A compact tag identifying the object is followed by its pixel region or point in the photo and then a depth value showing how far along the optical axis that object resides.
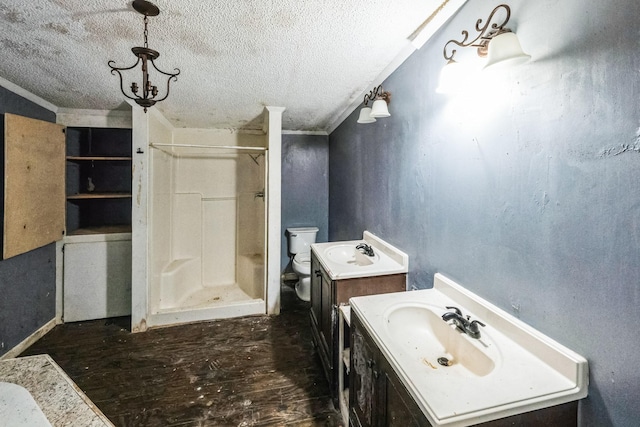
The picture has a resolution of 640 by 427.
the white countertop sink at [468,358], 0.74
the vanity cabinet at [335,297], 1.68
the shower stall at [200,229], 2.60
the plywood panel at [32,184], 1.96
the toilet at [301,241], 3.51
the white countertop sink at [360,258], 1.71
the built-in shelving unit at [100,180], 2.90
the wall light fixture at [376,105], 1.75
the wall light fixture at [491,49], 0.88
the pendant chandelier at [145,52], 1.20
